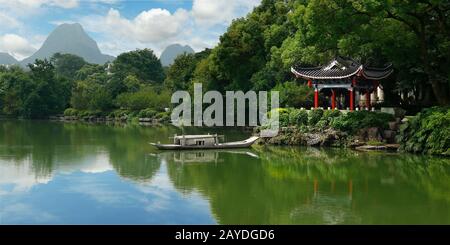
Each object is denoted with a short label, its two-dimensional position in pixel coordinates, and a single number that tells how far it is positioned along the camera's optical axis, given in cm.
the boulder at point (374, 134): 2089
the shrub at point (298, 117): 2351
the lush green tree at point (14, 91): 5331
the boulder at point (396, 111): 2133
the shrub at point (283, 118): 2405
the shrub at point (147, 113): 4749
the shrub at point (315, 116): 2308
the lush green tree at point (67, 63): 10200
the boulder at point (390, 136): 2067
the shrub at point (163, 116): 4484
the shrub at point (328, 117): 2250
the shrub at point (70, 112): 5291
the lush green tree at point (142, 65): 7412
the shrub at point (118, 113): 5016
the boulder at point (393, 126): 2075
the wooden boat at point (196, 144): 2102
